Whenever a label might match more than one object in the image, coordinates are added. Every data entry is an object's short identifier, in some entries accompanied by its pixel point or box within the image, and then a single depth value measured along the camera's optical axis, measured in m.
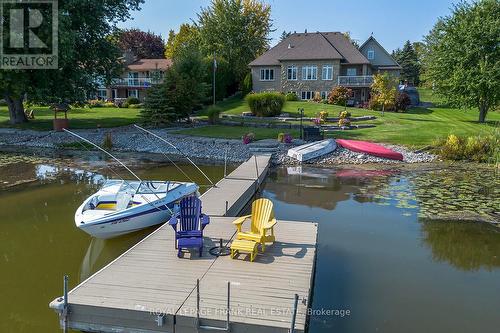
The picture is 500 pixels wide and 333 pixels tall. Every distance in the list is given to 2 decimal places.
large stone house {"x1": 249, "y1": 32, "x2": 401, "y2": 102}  45.91
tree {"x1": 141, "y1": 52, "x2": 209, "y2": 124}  33.53
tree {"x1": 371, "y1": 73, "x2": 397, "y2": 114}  38.19
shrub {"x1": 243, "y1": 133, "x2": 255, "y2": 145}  26.97
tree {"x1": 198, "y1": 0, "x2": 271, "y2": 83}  56.78
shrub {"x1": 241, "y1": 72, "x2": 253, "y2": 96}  50.26
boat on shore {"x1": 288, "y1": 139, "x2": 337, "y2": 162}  24.09
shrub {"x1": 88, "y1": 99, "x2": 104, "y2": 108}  54.64
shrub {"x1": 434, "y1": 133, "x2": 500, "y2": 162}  23.45
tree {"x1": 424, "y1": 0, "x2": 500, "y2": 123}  32.94
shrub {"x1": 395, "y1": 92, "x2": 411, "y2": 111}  41.25
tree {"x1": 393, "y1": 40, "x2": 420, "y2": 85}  81.62
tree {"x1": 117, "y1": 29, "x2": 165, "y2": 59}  80.12
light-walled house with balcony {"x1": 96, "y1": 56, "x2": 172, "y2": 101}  63.03
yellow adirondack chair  9.27
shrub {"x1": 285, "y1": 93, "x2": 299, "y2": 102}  46.05
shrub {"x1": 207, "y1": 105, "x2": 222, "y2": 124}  34.85
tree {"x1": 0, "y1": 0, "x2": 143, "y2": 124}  28.55
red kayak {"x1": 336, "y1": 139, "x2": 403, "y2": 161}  23.92
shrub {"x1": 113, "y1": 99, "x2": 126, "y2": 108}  55.51
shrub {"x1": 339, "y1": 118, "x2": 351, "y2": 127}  31.05
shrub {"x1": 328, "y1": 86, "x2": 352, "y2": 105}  42.56
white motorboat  11.27
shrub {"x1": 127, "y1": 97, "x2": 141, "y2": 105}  55.63
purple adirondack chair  9.38
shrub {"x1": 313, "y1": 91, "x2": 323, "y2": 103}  45.12
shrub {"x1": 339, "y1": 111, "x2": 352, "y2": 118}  32.97
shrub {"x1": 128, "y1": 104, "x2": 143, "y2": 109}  53.23
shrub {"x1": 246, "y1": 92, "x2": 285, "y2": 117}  35.47
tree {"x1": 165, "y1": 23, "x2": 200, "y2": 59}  61.69
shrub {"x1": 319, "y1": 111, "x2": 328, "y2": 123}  32.67
